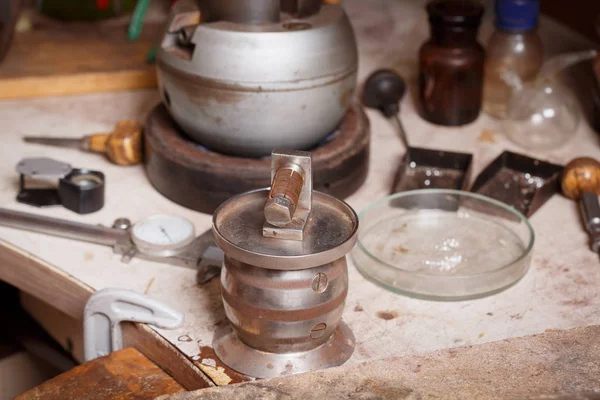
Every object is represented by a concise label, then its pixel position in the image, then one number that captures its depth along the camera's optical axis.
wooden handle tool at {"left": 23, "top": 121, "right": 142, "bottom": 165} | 0.92
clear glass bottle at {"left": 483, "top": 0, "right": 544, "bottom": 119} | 0.99
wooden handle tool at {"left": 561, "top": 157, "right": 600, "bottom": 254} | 0.88
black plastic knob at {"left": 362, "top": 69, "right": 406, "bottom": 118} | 1.02
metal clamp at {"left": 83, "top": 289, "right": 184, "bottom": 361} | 0.78
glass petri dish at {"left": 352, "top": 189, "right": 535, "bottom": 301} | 0.81
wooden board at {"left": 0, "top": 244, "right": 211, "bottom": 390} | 0.77
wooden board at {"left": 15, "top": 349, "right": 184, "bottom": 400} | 0.76
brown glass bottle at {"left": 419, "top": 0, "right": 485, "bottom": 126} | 0.96
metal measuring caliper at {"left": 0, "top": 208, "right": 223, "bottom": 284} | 0.83
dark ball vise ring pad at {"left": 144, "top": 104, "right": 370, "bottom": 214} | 0.86
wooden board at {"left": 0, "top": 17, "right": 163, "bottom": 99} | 1.02
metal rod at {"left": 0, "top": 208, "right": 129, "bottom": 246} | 0.85
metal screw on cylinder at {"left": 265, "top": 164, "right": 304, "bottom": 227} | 0.71
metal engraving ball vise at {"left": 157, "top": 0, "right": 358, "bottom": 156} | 0.84
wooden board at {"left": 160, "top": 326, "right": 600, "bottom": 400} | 0.71
